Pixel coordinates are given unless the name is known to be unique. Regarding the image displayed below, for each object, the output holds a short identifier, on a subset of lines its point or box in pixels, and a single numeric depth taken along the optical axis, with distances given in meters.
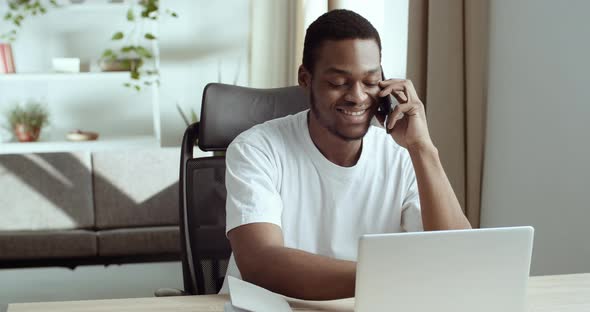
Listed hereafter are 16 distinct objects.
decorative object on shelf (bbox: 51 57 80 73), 4.18
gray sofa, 3.50
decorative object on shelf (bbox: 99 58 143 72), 4.29
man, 1.49
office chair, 1.72
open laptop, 0.96
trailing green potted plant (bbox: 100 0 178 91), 4.26
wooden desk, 1.20
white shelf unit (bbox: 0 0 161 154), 4.42
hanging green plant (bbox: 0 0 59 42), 4.23
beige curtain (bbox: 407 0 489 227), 2.53
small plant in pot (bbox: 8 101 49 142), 4.24
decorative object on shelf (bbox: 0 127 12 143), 4.42
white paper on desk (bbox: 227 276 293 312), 1.09
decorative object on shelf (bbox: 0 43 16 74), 4.22
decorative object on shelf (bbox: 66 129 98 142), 4.23
